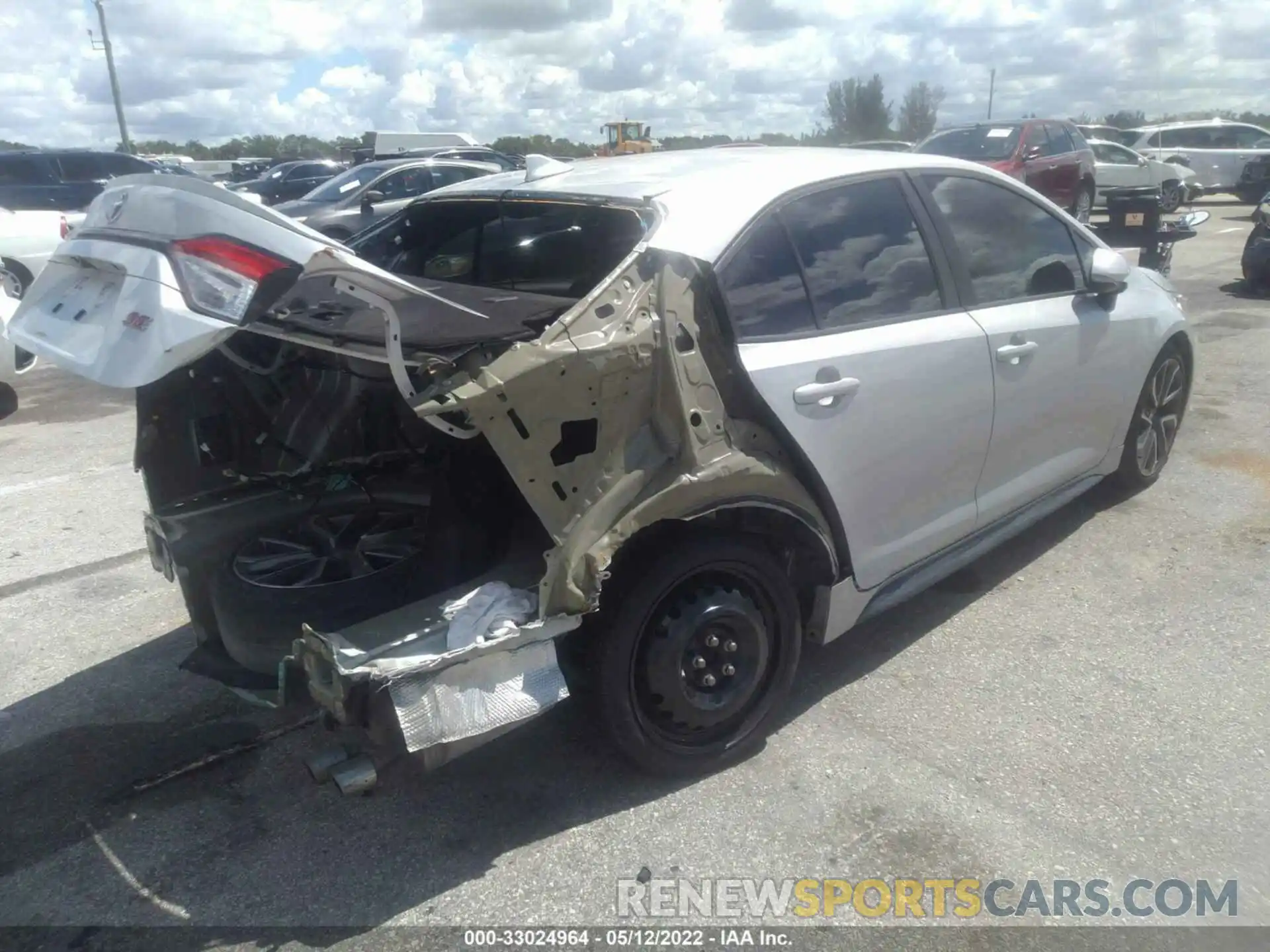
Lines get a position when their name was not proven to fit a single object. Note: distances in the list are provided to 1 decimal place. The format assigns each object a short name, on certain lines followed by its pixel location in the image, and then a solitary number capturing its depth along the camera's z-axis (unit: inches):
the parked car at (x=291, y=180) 870.4
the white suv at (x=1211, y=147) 934.4
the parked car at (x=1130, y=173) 800.9
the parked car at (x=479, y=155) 821.9
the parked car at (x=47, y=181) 591.5
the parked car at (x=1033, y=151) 580.1
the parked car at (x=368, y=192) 535.2
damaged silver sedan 100.6
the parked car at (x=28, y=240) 387.9
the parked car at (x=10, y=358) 287.4
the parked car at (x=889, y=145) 719.5
